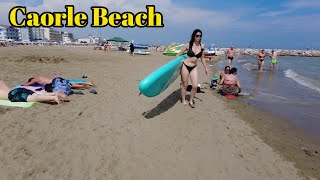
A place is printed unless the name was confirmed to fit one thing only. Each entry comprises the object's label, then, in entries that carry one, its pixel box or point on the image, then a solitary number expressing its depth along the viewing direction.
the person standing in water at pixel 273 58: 13.83
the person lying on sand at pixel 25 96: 3.86
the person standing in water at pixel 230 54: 12.75
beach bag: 4.34
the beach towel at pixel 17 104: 3.69
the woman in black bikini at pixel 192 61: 4.09
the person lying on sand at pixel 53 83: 4.35
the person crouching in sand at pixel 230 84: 6.00
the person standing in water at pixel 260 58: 12.29
